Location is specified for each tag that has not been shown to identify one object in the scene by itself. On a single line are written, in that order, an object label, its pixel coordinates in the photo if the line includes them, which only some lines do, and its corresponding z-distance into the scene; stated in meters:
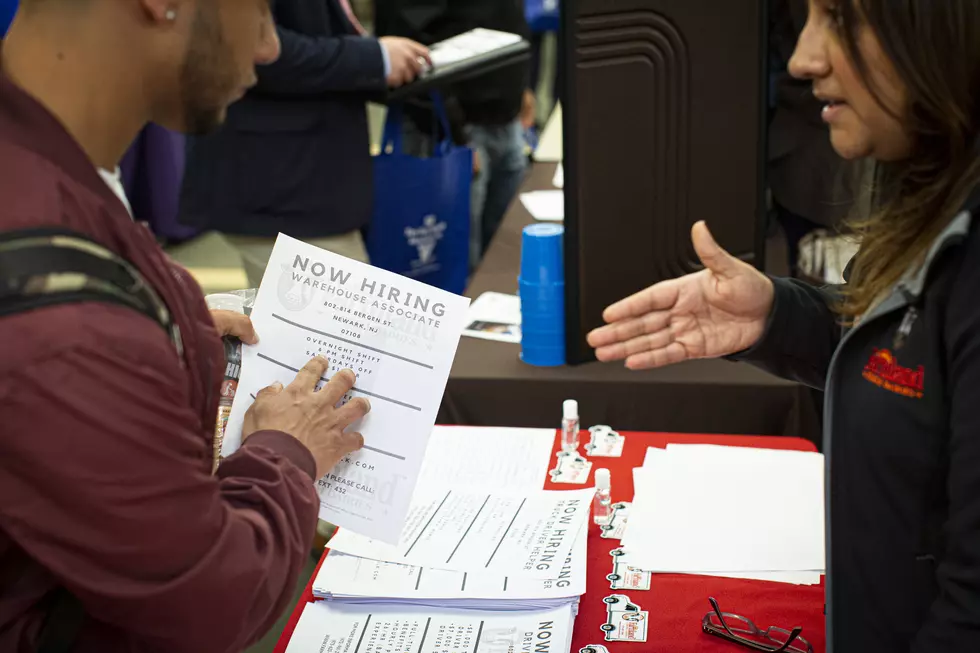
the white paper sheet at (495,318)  2.02
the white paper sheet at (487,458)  1.46
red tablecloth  1.11
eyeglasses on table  1.09
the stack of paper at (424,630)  1.09
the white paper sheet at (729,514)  1.26
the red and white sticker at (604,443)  1.55
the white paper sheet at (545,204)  2.82
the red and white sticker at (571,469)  1.47
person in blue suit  2.17
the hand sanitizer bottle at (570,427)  1.55
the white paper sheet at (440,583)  1.16
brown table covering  1.80
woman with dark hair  0.88
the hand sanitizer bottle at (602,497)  1.36
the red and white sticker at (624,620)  1.12
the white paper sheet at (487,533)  1.23
